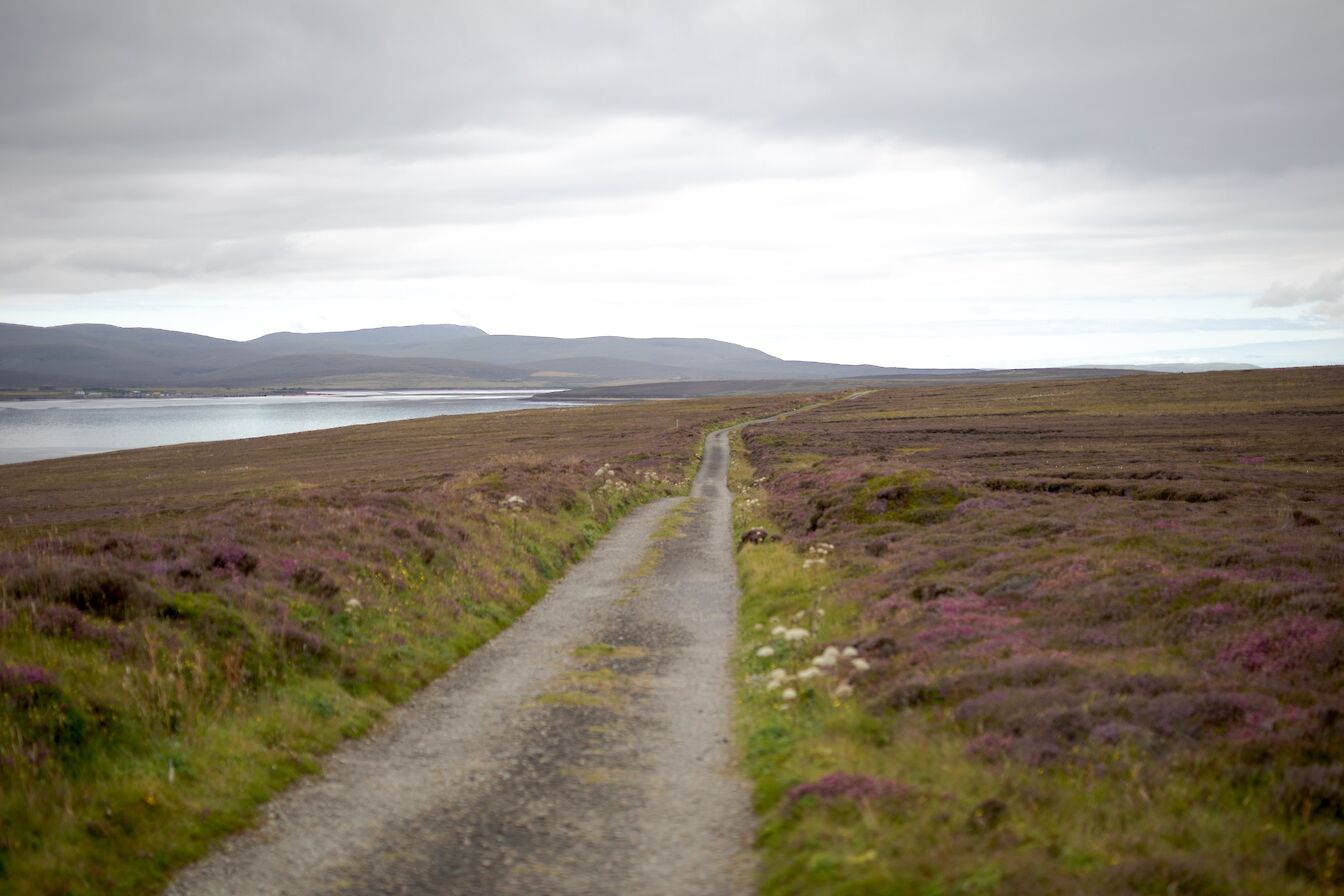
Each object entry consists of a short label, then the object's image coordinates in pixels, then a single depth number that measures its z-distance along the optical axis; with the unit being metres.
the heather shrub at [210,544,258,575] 18.75
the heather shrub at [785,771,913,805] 10.12
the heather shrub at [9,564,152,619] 15.17
